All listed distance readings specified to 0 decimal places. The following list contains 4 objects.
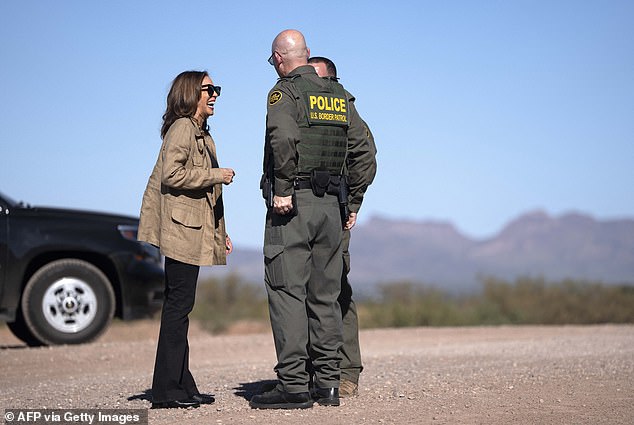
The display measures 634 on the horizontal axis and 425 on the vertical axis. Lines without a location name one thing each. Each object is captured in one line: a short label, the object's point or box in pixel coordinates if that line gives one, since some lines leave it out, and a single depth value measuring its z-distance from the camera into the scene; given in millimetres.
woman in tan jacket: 13195
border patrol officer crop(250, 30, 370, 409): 13023
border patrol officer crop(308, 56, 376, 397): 13852
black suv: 22984
